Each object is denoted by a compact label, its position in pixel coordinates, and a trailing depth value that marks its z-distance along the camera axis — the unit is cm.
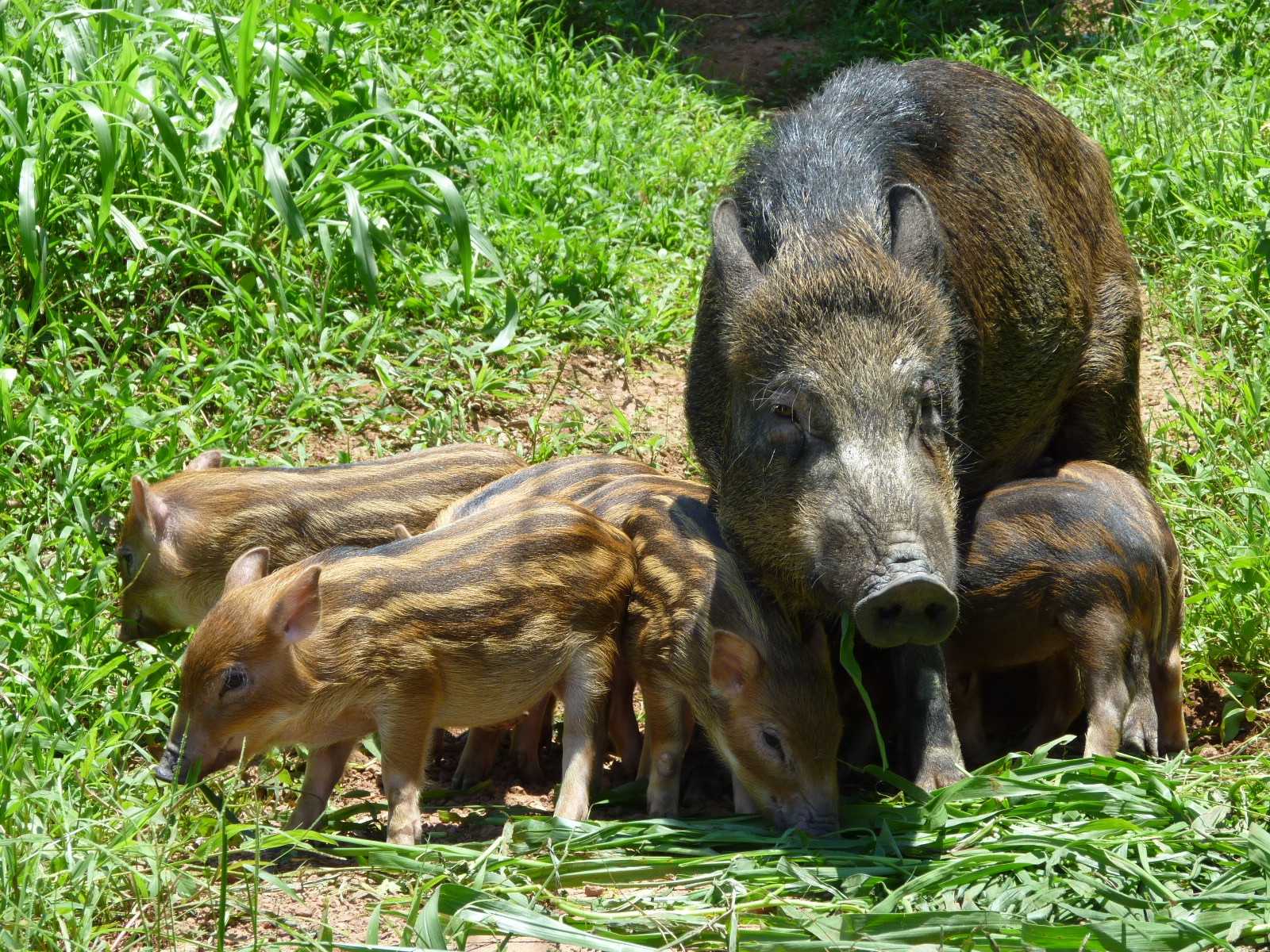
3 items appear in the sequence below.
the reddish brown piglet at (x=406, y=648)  344
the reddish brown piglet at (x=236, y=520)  408
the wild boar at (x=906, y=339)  343
